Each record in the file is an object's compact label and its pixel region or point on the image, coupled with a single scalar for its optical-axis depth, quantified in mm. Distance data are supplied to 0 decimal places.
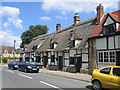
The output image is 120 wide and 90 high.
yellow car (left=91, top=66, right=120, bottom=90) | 8156
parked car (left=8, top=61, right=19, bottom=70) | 27047
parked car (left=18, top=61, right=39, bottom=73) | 21047
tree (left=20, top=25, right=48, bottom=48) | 61031
